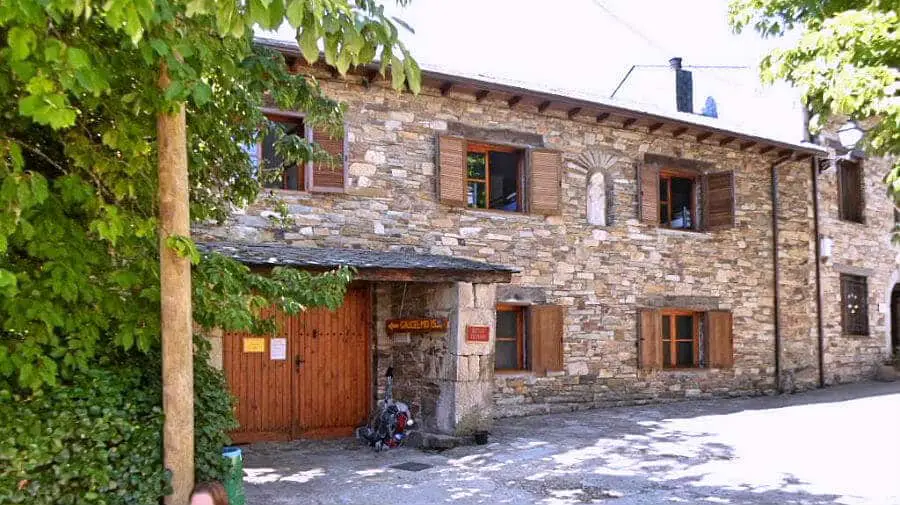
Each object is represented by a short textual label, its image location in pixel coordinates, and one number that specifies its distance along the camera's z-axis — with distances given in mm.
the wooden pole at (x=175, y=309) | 4148
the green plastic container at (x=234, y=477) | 4715
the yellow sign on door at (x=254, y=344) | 8922
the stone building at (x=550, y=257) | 8844
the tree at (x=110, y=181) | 3145
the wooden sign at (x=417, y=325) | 8406
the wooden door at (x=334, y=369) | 9234
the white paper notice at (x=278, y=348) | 9070
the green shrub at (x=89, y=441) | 3898
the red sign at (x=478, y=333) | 8242
